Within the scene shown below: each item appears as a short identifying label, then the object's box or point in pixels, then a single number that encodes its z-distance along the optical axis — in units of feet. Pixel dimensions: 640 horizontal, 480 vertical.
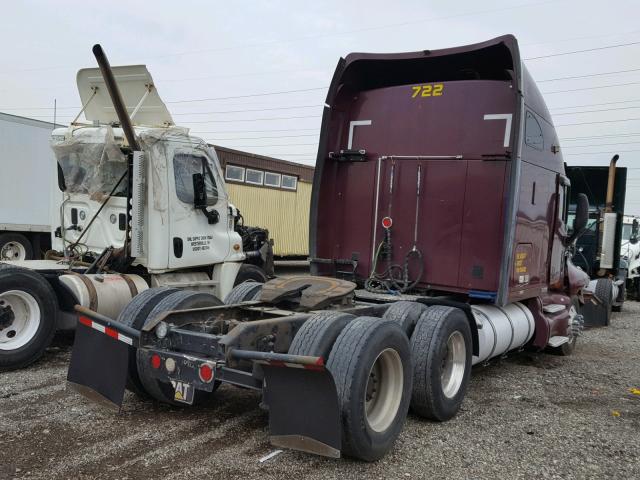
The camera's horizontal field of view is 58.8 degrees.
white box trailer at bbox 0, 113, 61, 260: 41.65
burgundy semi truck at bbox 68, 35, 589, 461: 12.17
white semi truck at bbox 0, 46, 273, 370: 22.17
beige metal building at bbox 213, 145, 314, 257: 53.26
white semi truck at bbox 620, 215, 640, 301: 51.00
